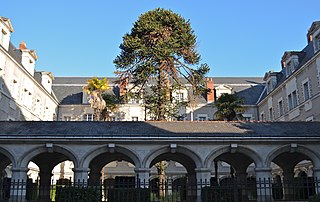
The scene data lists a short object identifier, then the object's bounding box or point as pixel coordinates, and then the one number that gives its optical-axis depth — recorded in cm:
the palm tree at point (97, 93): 3078
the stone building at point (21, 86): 2686
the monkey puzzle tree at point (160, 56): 2666
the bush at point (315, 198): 1219
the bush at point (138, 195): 1387
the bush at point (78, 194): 1462
